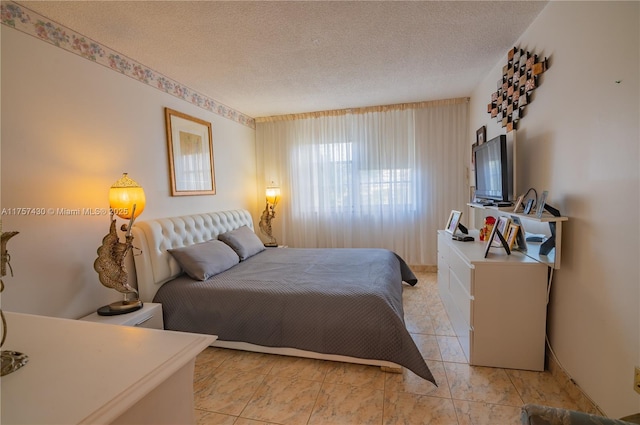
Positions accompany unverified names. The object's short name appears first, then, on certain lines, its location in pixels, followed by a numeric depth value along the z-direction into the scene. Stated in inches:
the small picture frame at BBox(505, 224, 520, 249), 83.3
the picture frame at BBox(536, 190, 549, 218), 69.3
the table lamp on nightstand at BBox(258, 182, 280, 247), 175.2
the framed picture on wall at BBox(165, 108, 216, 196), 117.2
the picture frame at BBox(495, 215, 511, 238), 88.6
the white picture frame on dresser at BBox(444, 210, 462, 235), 118.5
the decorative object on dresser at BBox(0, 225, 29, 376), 28.5
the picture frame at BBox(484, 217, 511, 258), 83.7
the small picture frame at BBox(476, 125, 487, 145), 126.3
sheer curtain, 160.4
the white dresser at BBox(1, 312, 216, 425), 23.5
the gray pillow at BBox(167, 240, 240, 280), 99.7
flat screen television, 89.9
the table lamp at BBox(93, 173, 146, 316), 79.4
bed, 77.7
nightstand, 76.5
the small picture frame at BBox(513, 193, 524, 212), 80.4
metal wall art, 81.9
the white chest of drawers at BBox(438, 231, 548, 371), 76.4
